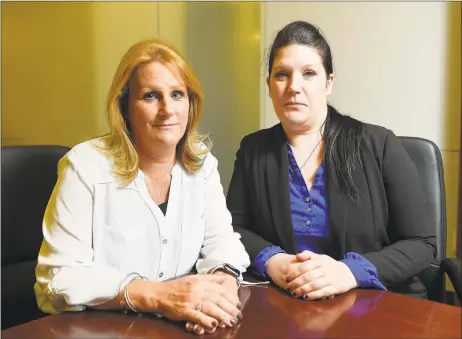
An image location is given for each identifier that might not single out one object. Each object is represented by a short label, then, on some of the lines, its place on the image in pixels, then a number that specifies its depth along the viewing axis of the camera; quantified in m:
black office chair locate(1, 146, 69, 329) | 1.66
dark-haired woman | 1.53
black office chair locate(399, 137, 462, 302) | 1.67
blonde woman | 1.13
